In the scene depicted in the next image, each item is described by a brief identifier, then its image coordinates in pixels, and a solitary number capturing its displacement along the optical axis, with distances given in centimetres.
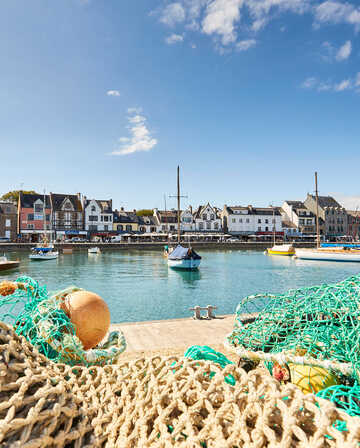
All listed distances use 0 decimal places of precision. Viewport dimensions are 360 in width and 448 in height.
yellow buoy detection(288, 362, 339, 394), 332
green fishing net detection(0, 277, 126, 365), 384
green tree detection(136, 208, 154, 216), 9806
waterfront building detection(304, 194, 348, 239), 7875
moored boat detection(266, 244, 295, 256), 4891
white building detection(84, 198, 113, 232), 6638
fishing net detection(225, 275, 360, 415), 333
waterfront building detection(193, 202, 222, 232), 7612
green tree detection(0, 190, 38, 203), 7293
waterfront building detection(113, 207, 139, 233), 7056
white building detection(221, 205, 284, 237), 7675
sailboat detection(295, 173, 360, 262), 3828
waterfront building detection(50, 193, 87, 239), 6258
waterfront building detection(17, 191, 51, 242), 5944
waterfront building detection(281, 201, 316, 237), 7700
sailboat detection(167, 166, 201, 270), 3041
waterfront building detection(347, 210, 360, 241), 8044
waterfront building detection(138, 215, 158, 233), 7375
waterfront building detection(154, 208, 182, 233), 7462
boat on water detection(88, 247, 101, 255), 4727
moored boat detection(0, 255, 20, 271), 2736
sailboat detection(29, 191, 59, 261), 3950
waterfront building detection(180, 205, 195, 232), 7550
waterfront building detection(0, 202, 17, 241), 5850
